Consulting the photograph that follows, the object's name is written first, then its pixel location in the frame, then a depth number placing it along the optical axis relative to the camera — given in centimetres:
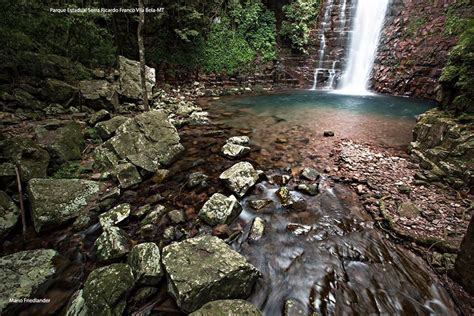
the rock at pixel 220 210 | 325
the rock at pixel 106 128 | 556
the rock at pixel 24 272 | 222
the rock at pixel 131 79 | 846
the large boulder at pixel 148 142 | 466
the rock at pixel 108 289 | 200
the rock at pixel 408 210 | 327
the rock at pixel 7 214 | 293
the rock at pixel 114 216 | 317
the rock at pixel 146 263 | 232
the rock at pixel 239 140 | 595
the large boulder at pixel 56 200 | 308
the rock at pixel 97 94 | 683
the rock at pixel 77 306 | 205
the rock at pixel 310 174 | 439
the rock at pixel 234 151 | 530
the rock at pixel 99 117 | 599
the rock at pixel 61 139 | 432
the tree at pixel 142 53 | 599
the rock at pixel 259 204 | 363
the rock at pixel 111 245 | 266
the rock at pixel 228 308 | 194
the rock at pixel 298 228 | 317
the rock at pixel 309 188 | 396
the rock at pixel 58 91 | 633
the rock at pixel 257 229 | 309
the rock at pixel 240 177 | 394
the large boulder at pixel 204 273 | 210
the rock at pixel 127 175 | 411
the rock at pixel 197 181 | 420
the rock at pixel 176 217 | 332
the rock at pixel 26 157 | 355
